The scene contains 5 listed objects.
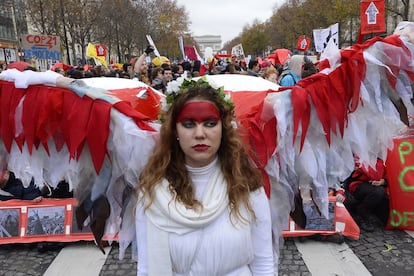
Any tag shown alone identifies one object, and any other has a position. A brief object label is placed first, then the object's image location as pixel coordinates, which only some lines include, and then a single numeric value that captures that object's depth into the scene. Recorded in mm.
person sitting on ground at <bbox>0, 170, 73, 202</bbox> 4977
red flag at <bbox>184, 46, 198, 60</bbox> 18409
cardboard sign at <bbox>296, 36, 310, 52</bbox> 16141
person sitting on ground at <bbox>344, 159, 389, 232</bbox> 4898
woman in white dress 1676
